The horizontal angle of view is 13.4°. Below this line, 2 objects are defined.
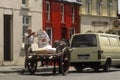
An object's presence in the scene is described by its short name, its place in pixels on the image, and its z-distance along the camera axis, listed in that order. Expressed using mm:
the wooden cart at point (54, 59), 22984
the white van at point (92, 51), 26000
